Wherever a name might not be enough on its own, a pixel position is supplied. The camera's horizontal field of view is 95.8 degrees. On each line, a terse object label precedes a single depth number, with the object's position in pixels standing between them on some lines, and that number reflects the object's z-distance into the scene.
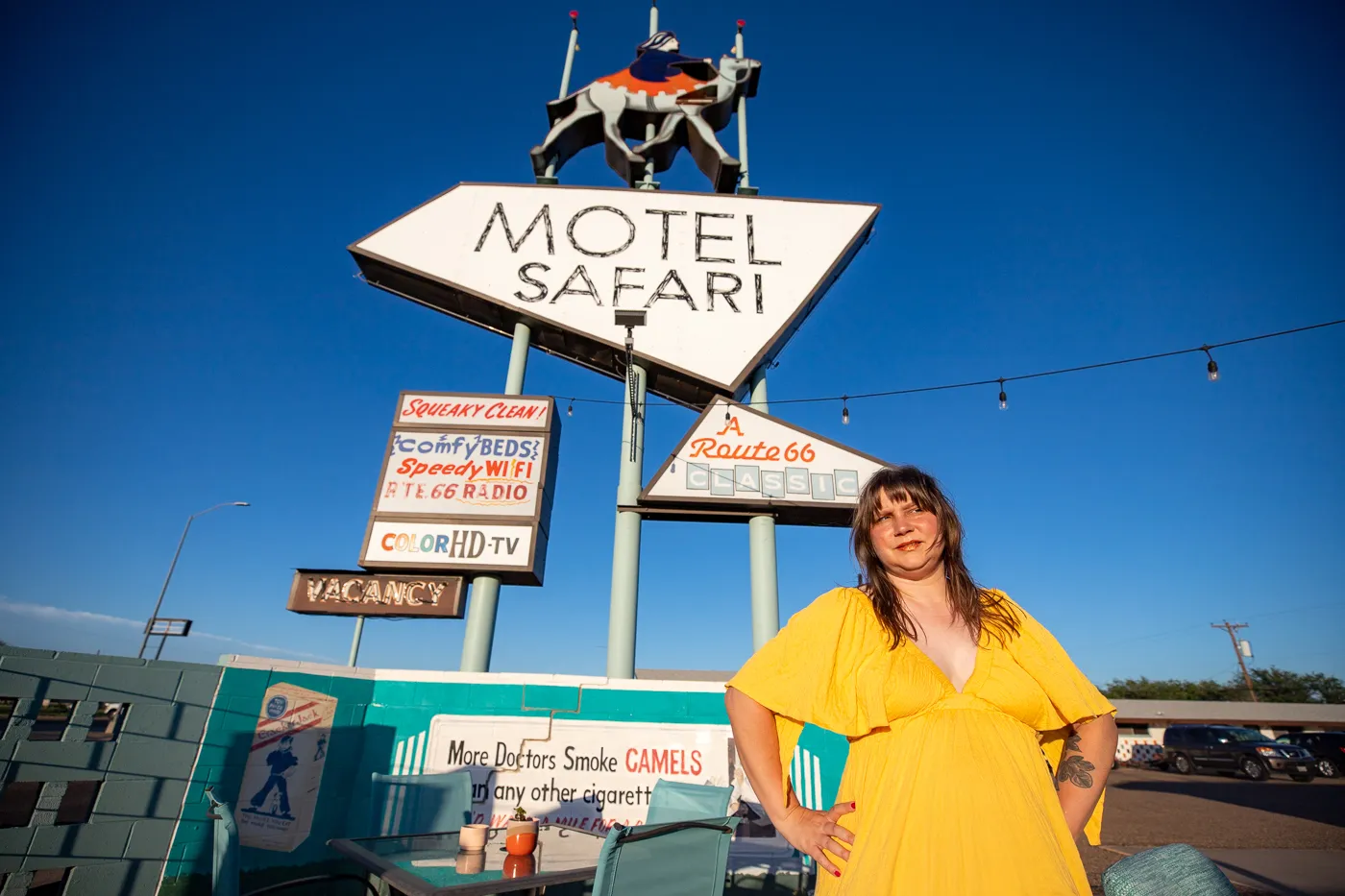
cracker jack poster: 4.71
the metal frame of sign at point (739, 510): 7.73
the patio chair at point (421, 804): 4.53
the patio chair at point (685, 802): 4.32
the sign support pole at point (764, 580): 7.54
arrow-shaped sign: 9.02
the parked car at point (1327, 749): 18.14
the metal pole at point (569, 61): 10.89
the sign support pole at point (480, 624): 7.08
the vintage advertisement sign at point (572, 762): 5.28
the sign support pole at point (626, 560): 7.23
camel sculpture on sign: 10.79
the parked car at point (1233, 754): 18.31
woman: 1.25
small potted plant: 3.21
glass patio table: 2.79
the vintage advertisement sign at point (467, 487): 7.29
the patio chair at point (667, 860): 2.49
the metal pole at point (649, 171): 10.68
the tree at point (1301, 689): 52.19
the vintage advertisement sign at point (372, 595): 6.92
